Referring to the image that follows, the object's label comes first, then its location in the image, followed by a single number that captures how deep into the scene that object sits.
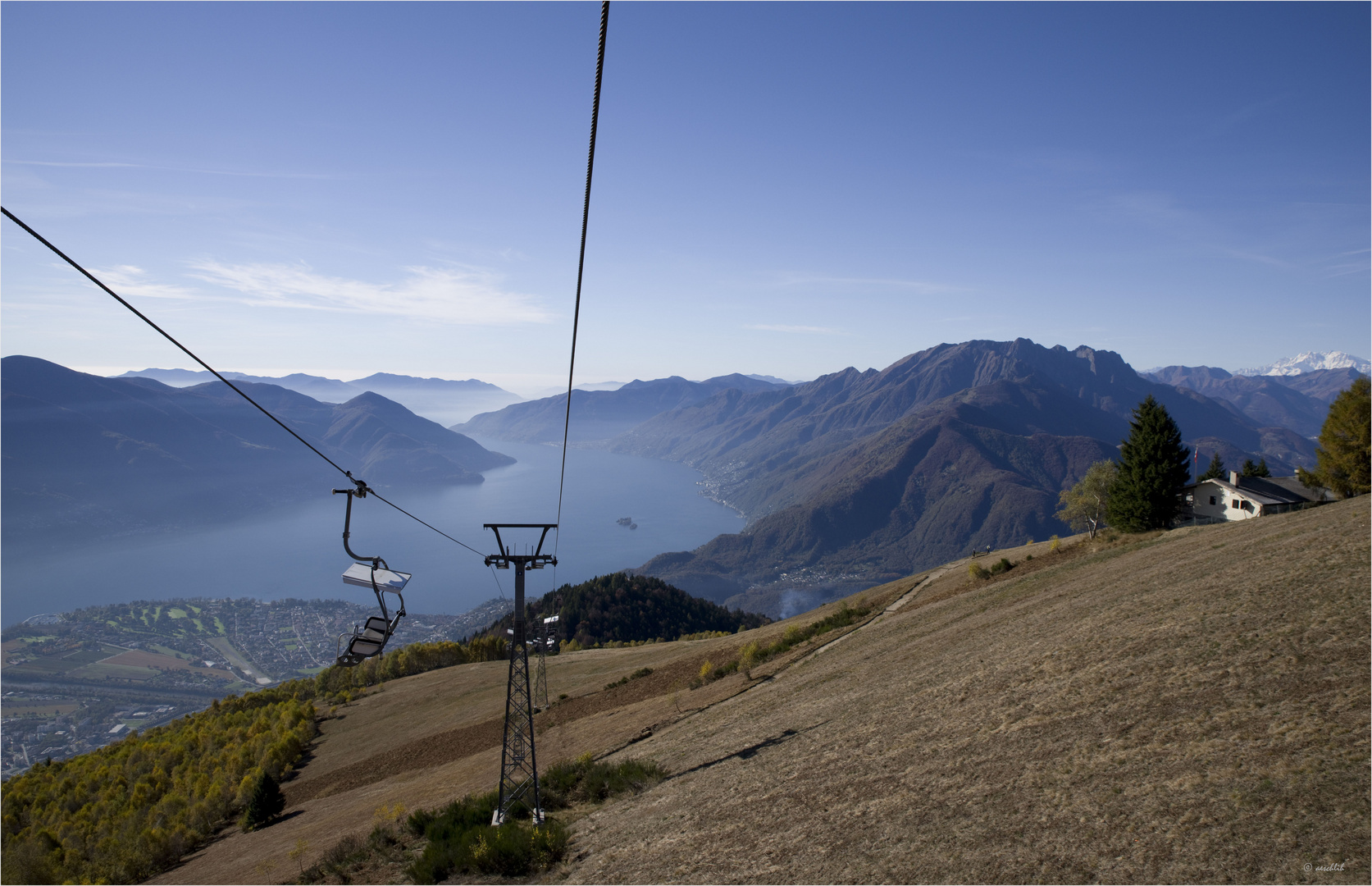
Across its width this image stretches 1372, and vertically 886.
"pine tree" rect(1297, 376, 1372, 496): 33.22
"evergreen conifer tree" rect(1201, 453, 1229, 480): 51.75
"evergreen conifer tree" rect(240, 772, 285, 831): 26.41
